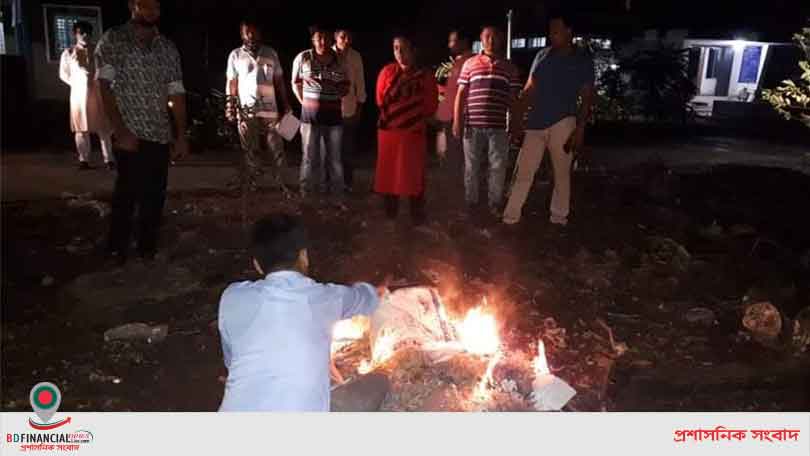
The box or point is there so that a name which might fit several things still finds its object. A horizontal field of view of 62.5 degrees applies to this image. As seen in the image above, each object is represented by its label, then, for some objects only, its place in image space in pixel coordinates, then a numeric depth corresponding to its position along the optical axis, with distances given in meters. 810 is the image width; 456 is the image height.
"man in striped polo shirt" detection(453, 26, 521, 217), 6.28
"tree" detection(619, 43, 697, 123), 17.09
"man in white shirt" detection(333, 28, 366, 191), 7.16
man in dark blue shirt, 5.91
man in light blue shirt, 2.46
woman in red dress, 5.96
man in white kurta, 8.27
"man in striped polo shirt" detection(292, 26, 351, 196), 6.73
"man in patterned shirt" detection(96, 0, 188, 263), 4.75
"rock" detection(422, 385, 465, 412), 3.45
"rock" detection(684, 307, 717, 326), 4.62
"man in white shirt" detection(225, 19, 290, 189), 6.77
